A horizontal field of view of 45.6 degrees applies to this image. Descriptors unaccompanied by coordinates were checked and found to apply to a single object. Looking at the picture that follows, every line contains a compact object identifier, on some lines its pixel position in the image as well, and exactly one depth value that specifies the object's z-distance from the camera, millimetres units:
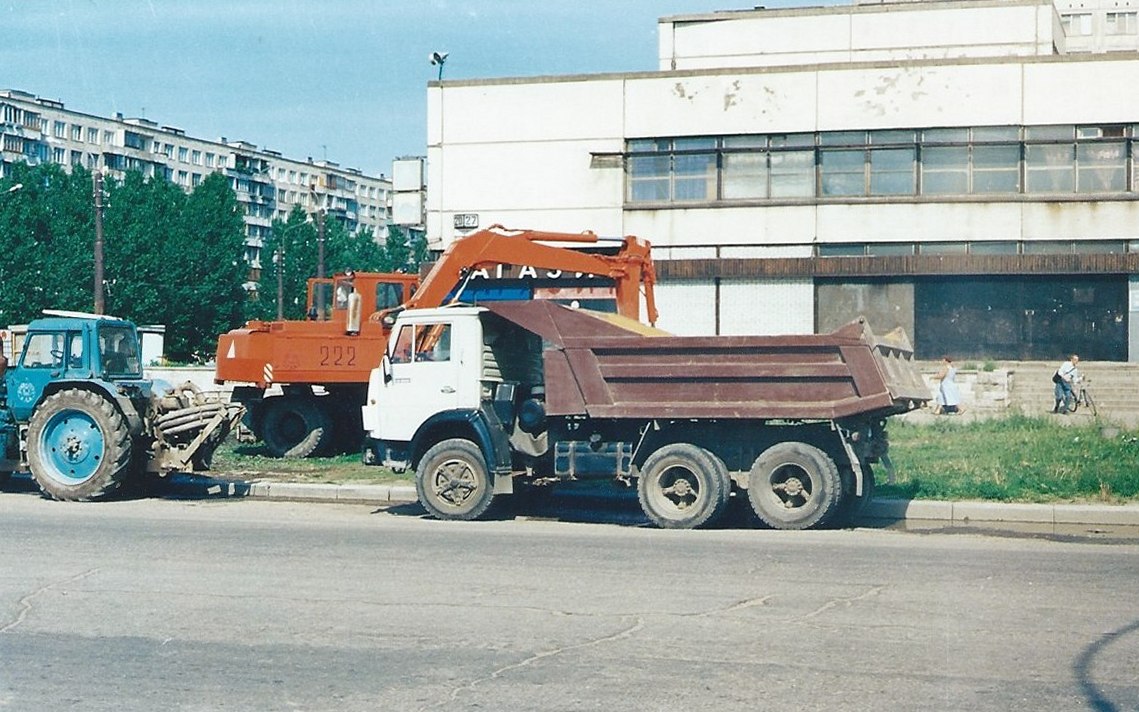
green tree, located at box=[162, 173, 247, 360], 68875
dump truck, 13812
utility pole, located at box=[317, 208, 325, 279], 46012
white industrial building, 38031
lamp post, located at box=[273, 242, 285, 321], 75250
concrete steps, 32875
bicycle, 32281
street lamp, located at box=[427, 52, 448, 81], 43094
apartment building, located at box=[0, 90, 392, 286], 113894
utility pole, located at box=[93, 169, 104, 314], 38000
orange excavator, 23022
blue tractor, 16844
